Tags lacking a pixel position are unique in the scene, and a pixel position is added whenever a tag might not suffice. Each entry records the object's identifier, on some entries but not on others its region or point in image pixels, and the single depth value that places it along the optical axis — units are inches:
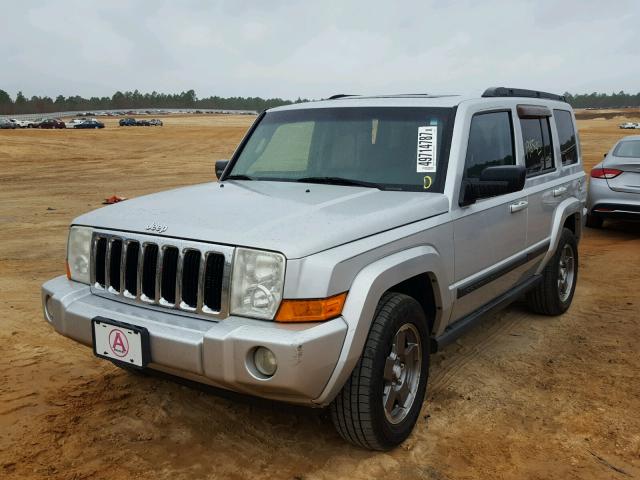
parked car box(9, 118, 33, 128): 2239.9
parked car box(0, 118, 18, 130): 2090.3
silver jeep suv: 107.3
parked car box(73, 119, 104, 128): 2253.0
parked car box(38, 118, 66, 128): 2265.6
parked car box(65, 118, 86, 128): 2290.1
